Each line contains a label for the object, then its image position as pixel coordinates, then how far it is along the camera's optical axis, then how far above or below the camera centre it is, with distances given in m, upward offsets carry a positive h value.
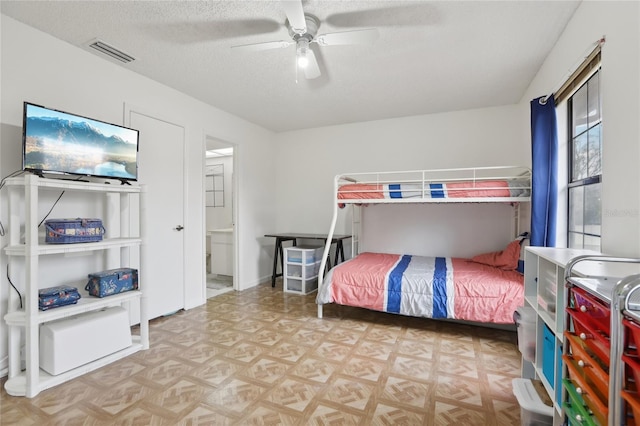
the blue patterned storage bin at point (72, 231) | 1.96 -0.12
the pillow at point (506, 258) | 2.97 -0.47
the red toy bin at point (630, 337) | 0.71 -0.31
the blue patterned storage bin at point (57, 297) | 1.90 -0.56
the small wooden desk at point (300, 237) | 4.05 -0.40
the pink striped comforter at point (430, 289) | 2.45 -0.69
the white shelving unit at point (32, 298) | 1.78 -0.56
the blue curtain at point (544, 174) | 2.24 +0.30
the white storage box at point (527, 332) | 1.66 -0.68
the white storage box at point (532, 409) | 1.39 -0.93
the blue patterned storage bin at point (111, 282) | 2.20 -0.53
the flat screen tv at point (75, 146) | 1.89 +0.48
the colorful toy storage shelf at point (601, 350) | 0.73 -0.41
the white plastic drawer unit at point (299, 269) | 3.94 -0.76
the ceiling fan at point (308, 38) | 1.81 +1.15
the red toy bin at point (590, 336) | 0.86 -0.40
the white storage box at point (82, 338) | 1.92 -0.88
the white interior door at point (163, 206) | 2.90 +0.07
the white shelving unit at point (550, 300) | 1.19 -0.46
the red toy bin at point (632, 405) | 0.70 -0.46
